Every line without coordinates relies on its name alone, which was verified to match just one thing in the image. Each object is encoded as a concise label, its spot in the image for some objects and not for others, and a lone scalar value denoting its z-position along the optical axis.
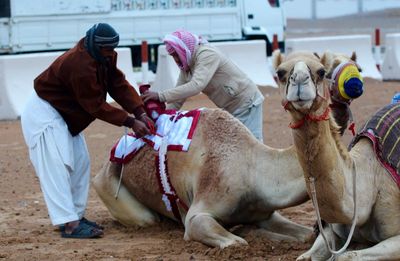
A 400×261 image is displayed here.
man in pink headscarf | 13.03
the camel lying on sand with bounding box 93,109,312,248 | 11.19
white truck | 31.81
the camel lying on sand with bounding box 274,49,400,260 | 8.37
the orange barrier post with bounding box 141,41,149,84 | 28.72
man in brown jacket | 12.10
